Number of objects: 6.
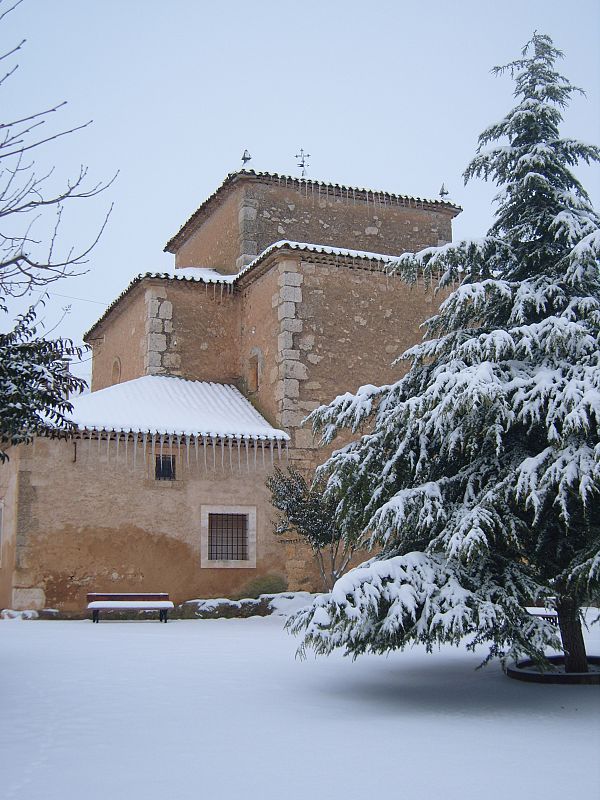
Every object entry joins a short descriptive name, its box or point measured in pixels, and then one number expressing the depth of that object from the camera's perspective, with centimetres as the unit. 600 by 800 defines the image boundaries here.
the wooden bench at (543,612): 1051
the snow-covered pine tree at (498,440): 662
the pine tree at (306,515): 1431
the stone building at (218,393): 1424
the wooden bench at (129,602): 1327
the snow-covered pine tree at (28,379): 758
